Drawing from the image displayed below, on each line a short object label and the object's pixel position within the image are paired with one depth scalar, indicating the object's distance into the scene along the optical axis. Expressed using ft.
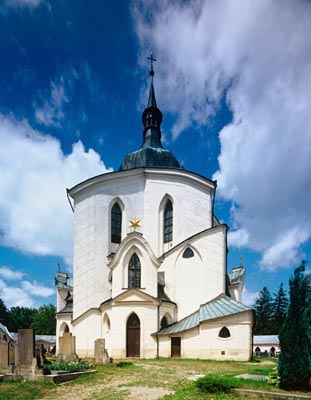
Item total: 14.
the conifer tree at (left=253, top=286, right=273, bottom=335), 232.73
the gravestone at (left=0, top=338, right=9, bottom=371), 51.57
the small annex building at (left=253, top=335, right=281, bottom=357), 162.81
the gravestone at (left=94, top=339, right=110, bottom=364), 60.29
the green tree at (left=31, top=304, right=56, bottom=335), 225.15
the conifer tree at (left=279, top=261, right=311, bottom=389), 30.83
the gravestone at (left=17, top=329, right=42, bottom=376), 43.91
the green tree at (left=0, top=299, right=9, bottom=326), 227.40
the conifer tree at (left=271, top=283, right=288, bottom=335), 237.25
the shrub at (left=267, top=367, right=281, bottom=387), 32.23
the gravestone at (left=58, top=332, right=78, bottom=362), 68.45
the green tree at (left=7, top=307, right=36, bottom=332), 237.94
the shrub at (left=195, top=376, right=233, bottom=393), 30.45
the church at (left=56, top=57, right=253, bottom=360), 77.25
